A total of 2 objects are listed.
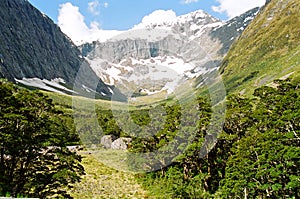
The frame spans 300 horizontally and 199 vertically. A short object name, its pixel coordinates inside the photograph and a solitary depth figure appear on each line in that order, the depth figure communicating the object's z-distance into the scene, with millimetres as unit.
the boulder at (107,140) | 67188
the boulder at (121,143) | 63472
